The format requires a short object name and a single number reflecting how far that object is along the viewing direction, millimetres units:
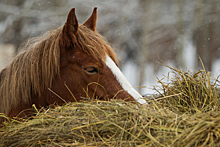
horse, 9153
